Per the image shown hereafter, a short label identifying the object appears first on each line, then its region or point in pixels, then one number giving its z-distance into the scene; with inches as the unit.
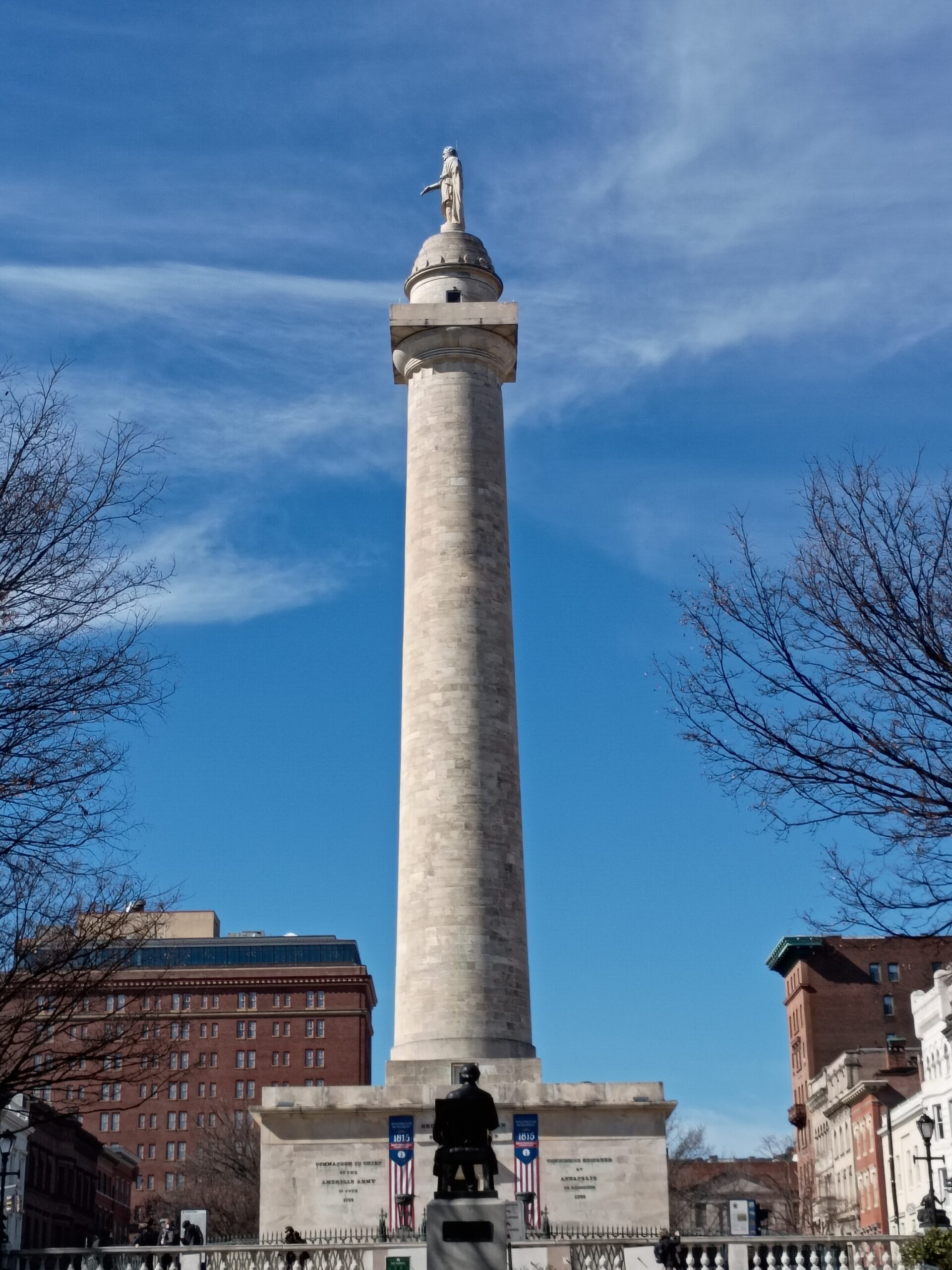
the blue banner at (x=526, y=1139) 1487.5
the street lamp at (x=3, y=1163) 1183.6
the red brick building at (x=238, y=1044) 4896.7
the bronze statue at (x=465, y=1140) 887.7
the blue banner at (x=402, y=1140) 1478.8
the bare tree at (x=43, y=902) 790.5
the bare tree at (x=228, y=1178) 3287.4
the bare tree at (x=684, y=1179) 3552.2
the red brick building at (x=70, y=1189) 3553.2
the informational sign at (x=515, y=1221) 1318.9
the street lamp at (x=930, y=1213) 1155.3
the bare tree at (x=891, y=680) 803.4
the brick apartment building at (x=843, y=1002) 4579.2
